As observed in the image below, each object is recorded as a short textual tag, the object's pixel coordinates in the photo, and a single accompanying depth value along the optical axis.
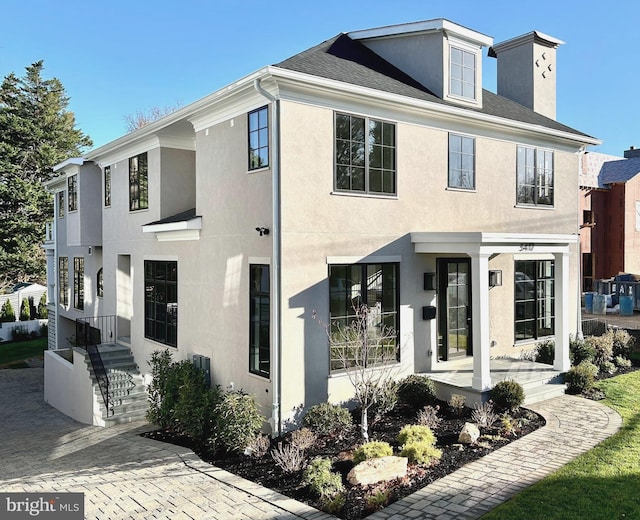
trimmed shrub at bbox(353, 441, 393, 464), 7.86
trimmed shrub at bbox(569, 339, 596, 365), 13.59
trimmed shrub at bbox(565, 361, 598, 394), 11.84
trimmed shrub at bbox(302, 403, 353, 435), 9.37
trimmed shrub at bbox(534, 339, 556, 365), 13.68
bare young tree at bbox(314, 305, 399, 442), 9.82
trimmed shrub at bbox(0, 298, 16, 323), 32.41
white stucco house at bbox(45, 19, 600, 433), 10.02
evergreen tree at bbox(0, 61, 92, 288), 34.44
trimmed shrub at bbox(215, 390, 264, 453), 9.16
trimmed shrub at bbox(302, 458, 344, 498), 7.14
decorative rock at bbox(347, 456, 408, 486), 7.40
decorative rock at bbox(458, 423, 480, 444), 8.67
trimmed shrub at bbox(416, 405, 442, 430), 9.56
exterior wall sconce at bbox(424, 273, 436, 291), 11.98
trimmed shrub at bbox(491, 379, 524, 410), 10.12
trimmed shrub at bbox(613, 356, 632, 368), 13.98
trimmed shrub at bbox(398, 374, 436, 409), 10.75
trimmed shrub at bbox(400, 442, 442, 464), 7.95
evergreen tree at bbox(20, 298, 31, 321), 33.31
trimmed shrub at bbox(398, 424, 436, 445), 8.38
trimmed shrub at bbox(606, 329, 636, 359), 14.86
